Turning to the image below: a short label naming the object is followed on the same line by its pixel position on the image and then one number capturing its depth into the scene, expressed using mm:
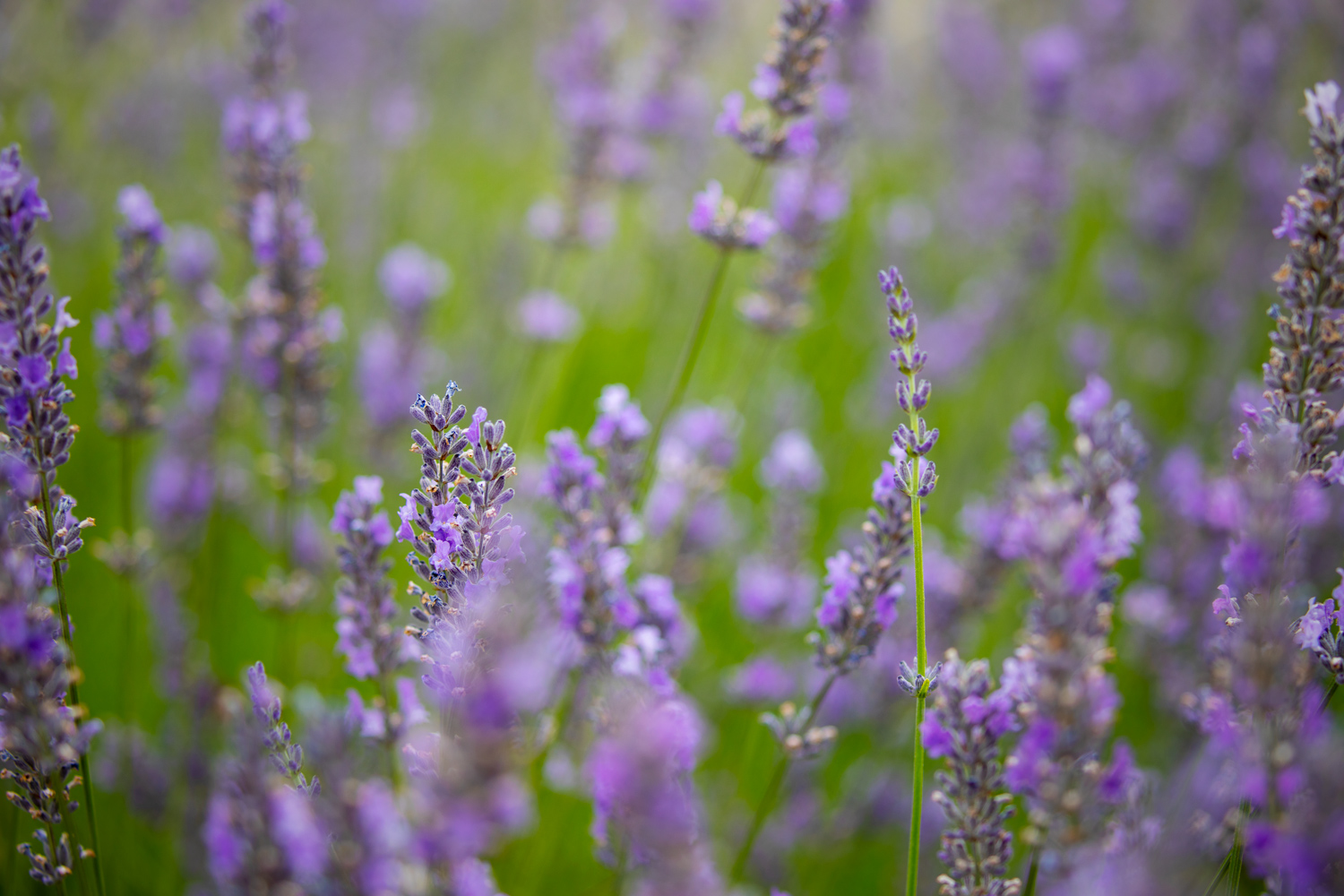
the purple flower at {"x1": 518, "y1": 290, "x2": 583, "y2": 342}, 1406
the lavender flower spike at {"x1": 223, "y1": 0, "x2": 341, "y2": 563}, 1103
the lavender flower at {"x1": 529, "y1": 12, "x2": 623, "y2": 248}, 1383
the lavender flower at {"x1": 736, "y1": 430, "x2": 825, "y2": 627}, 1150
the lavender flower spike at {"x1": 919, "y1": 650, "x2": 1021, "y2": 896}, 997
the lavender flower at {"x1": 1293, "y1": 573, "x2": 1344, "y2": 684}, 1000
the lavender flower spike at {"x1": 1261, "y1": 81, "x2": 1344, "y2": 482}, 1005
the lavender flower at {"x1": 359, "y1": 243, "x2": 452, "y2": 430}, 1359
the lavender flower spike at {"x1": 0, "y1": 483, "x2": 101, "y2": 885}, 964
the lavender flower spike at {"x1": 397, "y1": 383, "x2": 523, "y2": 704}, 987
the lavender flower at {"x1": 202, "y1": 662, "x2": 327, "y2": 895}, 951
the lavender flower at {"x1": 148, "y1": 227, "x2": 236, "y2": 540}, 1231
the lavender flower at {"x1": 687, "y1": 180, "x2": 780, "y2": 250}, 1082
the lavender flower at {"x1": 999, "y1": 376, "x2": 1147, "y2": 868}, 963
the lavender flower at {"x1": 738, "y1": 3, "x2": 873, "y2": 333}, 1162
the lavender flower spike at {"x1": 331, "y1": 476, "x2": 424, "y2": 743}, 1008
